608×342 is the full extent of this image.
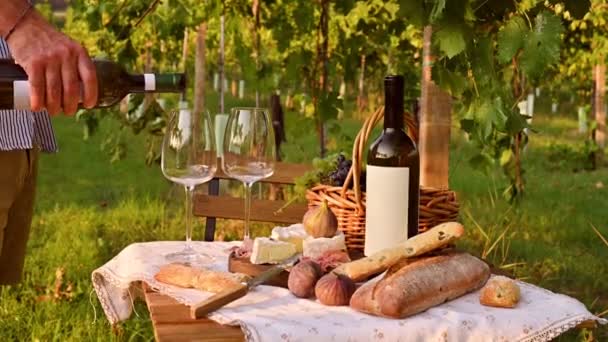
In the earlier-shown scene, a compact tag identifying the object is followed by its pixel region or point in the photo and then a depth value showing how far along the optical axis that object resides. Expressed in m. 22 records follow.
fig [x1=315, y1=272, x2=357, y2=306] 1.90
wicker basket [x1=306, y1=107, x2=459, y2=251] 2.30
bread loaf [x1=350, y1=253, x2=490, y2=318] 1.82
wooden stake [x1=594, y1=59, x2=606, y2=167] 9.31
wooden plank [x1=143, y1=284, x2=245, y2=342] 1.74
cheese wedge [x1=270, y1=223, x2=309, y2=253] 2.27
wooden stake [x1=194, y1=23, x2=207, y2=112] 6.81
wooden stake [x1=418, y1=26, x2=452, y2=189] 3.41
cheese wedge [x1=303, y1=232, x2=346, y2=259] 2.22
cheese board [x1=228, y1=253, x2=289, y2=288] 2.06
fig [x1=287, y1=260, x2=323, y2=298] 1.96
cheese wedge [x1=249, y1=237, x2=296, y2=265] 2.15
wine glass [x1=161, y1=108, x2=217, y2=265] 2.15
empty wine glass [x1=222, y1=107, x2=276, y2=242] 2.23
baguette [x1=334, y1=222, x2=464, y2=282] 2.03
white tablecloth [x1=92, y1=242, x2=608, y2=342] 1.77
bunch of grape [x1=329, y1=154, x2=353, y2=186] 2.46
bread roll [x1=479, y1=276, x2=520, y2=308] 1.94
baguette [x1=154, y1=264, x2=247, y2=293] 1.98
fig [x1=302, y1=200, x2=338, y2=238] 2.29
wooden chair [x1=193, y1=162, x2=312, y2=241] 3.10
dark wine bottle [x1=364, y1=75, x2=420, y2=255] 2.12
